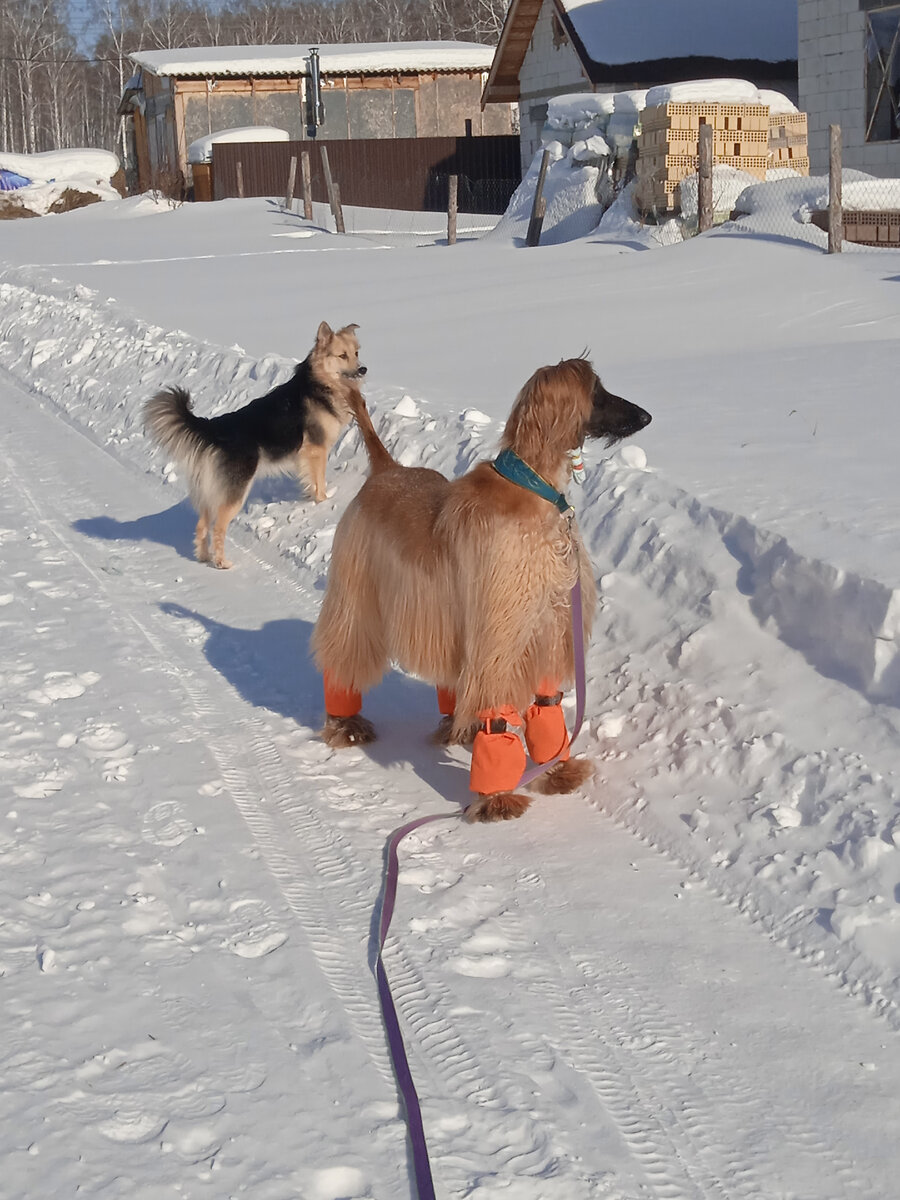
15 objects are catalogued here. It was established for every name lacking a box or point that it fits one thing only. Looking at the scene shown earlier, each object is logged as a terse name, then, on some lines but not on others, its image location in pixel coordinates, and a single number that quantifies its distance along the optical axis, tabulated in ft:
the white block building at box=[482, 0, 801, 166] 90.27
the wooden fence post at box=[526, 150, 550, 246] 71.41
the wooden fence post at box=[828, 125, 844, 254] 46.60
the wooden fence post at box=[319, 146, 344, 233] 89.86
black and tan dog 25.43
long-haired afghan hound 13.71
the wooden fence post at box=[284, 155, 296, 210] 102.51
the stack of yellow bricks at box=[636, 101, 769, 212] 63.67
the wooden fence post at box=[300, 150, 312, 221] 96.63
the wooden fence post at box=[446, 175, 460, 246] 73.31
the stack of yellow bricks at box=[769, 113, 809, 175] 67.21
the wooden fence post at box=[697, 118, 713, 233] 53.67
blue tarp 148.15
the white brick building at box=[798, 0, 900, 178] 64.03
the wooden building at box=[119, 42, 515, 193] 142.92
